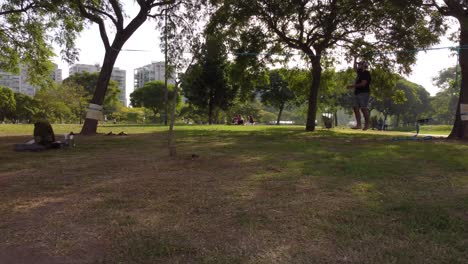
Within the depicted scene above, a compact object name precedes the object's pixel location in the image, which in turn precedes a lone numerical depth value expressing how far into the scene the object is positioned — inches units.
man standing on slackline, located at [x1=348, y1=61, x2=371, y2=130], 415.5
